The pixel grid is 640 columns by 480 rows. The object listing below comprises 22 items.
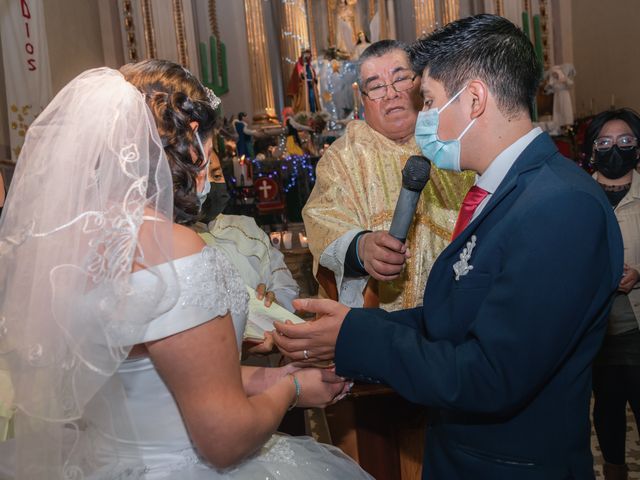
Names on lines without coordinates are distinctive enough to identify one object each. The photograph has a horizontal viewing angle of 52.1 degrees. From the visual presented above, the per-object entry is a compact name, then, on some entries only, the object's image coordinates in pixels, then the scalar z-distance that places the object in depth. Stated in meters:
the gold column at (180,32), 9.37
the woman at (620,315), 2.93
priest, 2.68
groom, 1.28
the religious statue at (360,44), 10.38
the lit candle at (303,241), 6.18
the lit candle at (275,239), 5.94
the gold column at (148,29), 9.26
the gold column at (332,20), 11.08
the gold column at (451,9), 10.23
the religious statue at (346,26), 10.90
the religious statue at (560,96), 9.39
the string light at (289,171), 7.84
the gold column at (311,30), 10.99
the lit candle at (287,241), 6.11
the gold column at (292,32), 10.62
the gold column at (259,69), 9.98
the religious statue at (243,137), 8.87
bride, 1.32
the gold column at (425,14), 10.44
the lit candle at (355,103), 9.79
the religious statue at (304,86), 9.99
